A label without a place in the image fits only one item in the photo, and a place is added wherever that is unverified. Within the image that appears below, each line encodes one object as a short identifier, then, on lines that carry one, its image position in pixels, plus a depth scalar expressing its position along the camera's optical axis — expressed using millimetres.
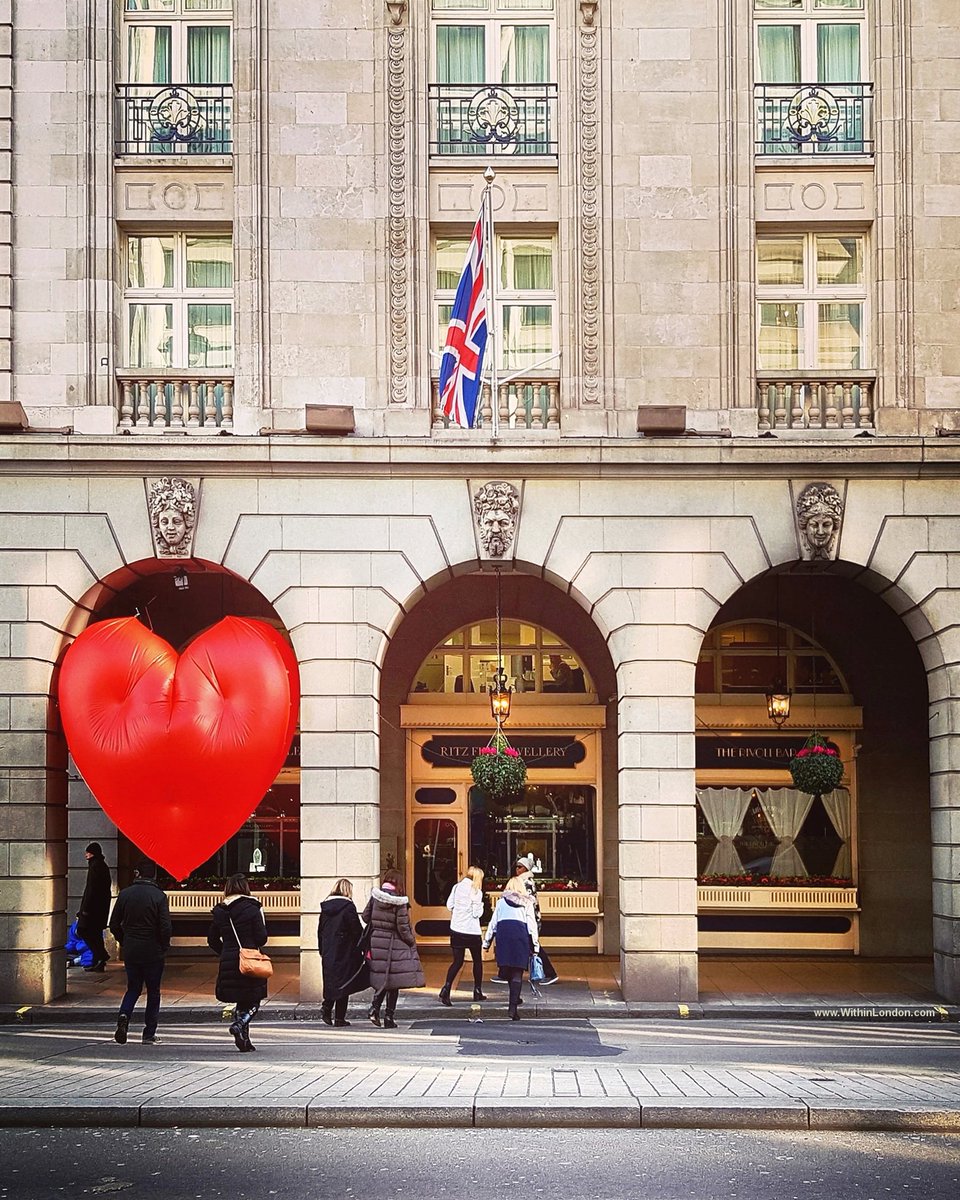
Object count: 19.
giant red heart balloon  17906
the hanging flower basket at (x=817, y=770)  20422
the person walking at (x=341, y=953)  17656
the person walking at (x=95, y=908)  21883
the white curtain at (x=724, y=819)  24469
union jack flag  18250
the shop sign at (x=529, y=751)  24312
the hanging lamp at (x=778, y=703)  23062
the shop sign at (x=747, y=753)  24297
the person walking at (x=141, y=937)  15766
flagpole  18375
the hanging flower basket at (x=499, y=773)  19875
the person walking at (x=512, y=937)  17648
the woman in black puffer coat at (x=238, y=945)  14961
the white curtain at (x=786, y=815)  24406
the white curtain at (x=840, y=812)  24312
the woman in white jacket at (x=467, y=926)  19109
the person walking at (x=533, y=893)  19312
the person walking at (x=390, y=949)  17391
